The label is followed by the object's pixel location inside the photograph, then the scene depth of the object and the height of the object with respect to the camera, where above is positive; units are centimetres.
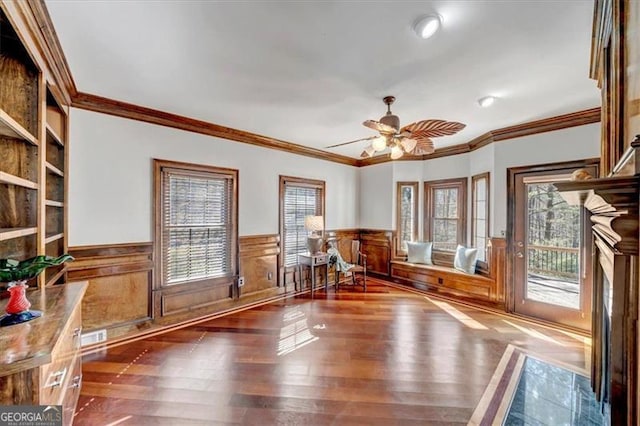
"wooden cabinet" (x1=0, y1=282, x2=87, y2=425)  117 -61
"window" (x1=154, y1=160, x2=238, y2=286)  363 -12
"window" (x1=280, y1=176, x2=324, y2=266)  497 +8
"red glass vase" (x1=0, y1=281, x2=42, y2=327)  148 -50
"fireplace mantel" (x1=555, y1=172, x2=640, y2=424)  98 -20
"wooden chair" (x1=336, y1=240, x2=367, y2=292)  530 -104
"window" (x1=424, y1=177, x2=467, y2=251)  519 +2
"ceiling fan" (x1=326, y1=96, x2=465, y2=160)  276 +84
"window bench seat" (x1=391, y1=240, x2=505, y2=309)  422 -112
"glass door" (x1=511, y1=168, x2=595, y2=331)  348 -50
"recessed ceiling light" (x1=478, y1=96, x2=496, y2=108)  302 +122
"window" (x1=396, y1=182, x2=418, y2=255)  580 +0
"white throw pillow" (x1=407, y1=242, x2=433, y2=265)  547 -75
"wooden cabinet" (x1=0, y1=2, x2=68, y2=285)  189 +44
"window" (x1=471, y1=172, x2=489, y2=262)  455 +2
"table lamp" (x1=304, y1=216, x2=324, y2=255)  498 -26
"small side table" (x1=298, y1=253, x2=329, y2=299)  495 -85
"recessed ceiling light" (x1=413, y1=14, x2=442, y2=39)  177 +121
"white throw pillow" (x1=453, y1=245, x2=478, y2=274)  471 -76
